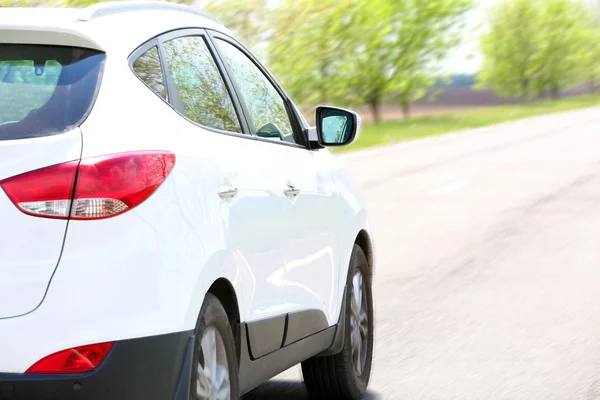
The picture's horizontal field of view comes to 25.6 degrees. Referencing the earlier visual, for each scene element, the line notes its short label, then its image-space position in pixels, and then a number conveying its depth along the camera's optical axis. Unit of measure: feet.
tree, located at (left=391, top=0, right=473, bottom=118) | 179.52
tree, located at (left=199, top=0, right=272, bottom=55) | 102.53
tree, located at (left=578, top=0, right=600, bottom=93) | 336.55
